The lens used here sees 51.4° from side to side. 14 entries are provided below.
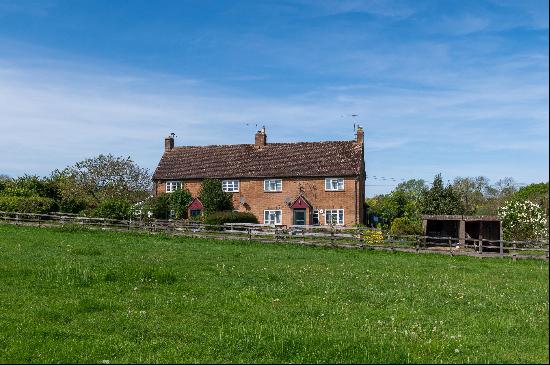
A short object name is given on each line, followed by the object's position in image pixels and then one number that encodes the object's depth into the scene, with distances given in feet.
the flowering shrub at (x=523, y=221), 144.97
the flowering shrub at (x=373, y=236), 112.39
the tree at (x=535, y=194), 221.13
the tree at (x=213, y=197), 180.24
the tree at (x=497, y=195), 258.37
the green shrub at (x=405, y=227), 135.74
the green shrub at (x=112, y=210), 154.51
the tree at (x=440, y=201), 162.40
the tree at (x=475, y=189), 272.92
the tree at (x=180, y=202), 184.44
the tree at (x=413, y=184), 332.10
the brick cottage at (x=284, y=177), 176.14
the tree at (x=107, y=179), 196.26
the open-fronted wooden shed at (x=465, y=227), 120.98
